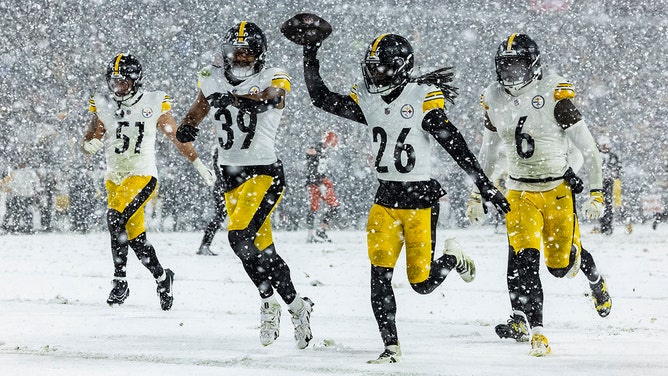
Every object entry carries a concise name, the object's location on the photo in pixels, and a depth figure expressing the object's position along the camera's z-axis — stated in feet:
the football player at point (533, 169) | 40.98
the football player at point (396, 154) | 37.04
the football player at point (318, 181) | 107.96
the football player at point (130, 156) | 52.95
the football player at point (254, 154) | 40.88
